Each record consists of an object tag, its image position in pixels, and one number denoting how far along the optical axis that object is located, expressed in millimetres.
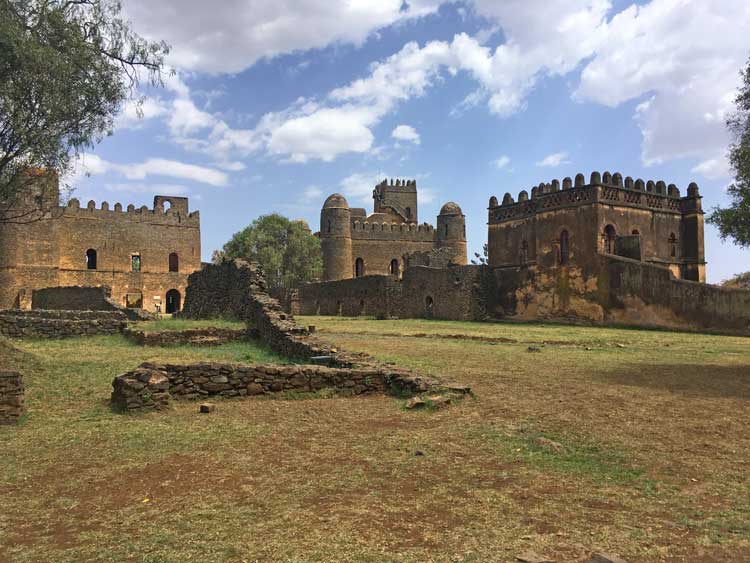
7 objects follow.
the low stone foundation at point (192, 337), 15297
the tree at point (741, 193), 12117
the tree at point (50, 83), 9900
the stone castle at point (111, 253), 40969
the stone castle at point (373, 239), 60312
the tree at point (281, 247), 53188
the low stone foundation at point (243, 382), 7945
